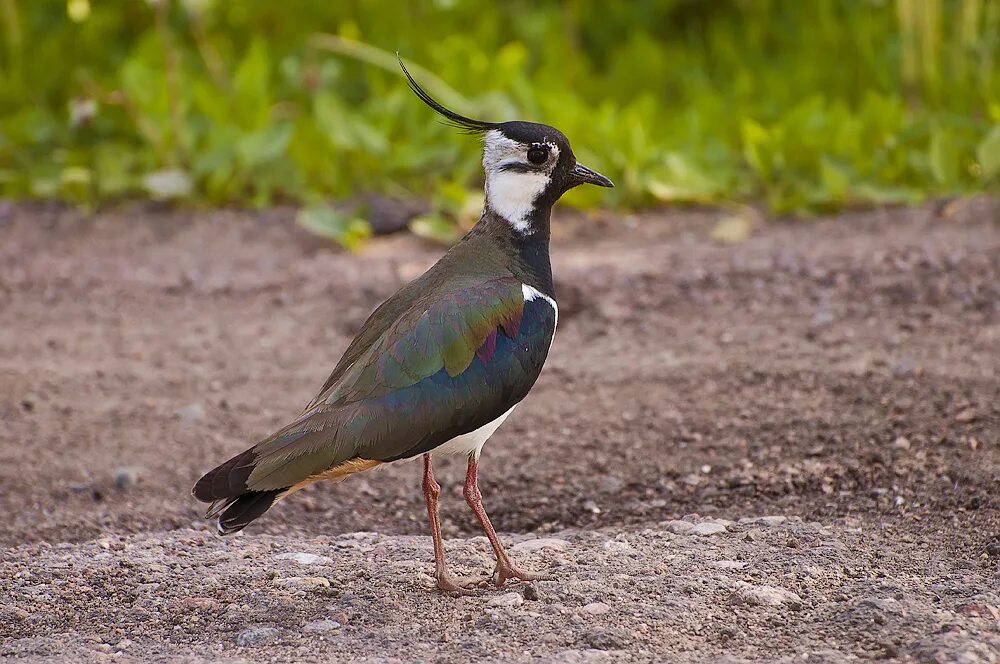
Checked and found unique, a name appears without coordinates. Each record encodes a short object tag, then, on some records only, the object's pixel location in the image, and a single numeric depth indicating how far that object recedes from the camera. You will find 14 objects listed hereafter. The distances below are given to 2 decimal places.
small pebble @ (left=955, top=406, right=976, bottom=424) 9.81
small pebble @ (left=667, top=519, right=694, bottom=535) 8.71
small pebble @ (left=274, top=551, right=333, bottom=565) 8.33
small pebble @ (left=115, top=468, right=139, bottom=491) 9.94
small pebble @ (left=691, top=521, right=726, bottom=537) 8.63
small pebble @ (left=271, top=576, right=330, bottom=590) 7.98
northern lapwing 7.47
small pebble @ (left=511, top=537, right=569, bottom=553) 8.53
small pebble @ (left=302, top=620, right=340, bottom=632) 7.47
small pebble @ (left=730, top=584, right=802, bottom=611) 7.54
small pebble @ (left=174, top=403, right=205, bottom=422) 10.96
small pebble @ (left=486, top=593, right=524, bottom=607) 7.69
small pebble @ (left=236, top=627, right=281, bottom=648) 7.36
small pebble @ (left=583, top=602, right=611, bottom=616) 7.46
